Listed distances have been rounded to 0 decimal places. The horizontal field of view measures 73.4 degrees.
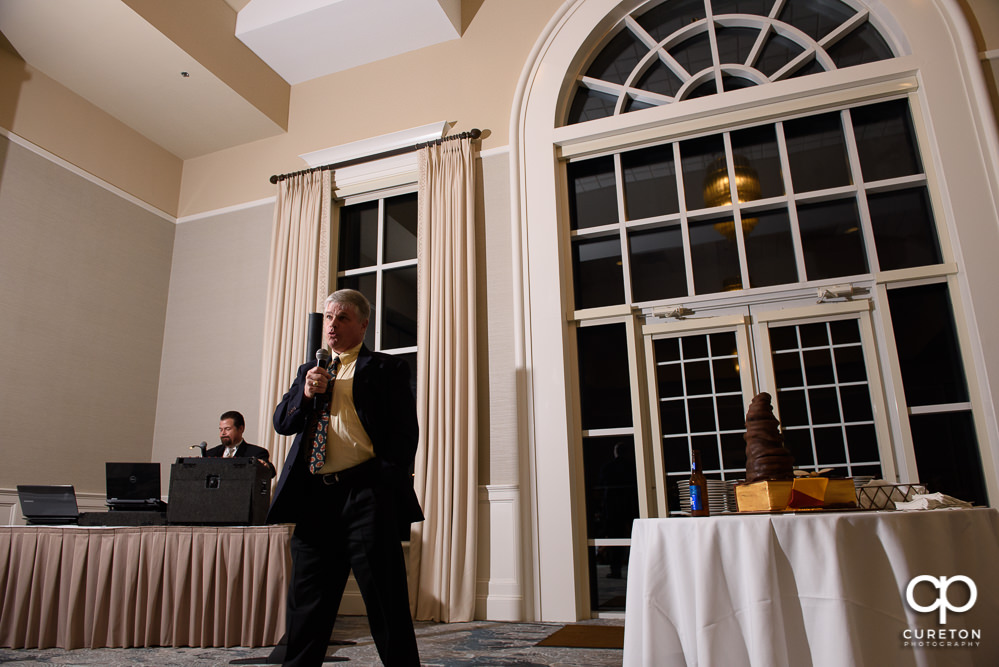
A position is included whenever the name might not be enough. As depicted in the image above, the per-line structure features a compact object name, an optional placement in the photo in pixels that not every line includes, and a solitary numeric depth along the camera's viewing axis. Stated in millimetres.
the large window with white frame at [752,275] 4141
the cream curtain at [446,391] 4535
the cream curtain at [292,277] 5473
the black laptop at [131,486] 3875
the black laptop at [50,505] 3785
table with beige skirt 3414
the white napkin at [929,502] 1954
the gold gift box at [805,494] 1865
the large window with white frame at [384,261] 5625
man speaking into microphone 2074
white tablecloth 1582
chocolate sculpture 1975
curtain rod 5371
